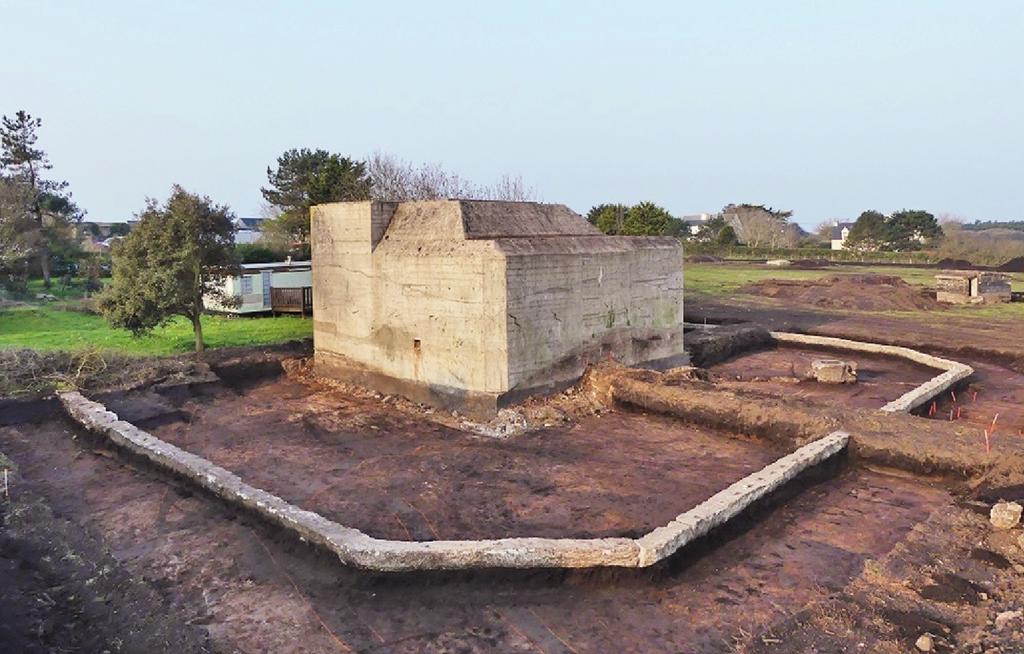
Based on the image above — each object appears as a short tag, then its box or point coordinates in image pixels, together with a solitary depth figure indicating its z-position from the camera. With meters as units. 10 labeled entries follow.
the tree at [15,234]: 27.64
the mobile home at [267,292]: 22.80
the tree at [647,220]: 37.19
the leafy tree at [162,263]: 15.26
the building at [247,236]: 70.38
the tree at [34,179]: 35.81
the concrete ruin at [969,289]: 28.03
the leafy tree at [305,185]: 29.91
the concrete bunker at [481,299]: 11.91
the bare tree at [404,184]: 36.28
